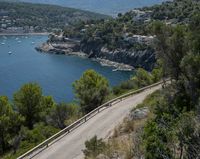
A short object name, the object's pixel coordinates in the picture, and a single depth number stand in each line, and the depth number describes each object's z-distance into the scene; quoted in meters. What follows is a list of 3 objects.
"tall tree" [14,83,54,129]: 41.62
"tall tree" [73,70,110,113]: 40.69
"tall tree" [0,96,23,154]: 37.16
